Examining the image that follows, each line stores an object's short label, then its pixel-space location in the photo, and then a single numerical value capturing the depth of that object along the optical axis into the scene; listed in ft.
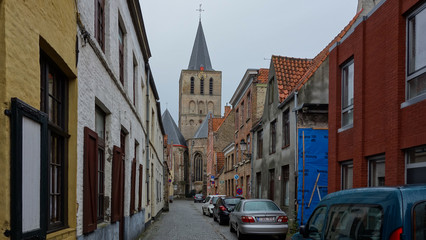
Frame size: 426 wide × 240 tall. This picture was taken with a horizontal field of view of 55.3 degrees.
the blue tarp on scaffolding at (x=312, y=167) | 49.26
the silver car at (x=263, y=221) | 41.24
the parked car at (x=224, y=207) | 64.23
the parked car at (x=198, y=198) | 186.04
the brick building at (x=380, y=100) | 24.97
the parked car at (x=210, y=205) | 84.17
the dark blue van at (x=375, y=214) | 12.44
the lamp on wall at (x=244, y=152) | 76.32
